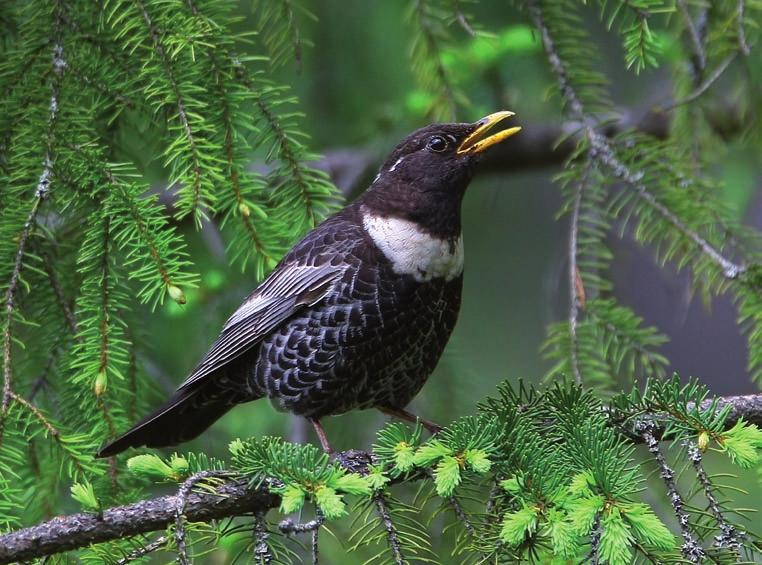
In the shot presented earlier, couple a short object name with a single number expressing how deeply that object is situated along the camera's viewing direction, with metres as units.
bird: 6.23
